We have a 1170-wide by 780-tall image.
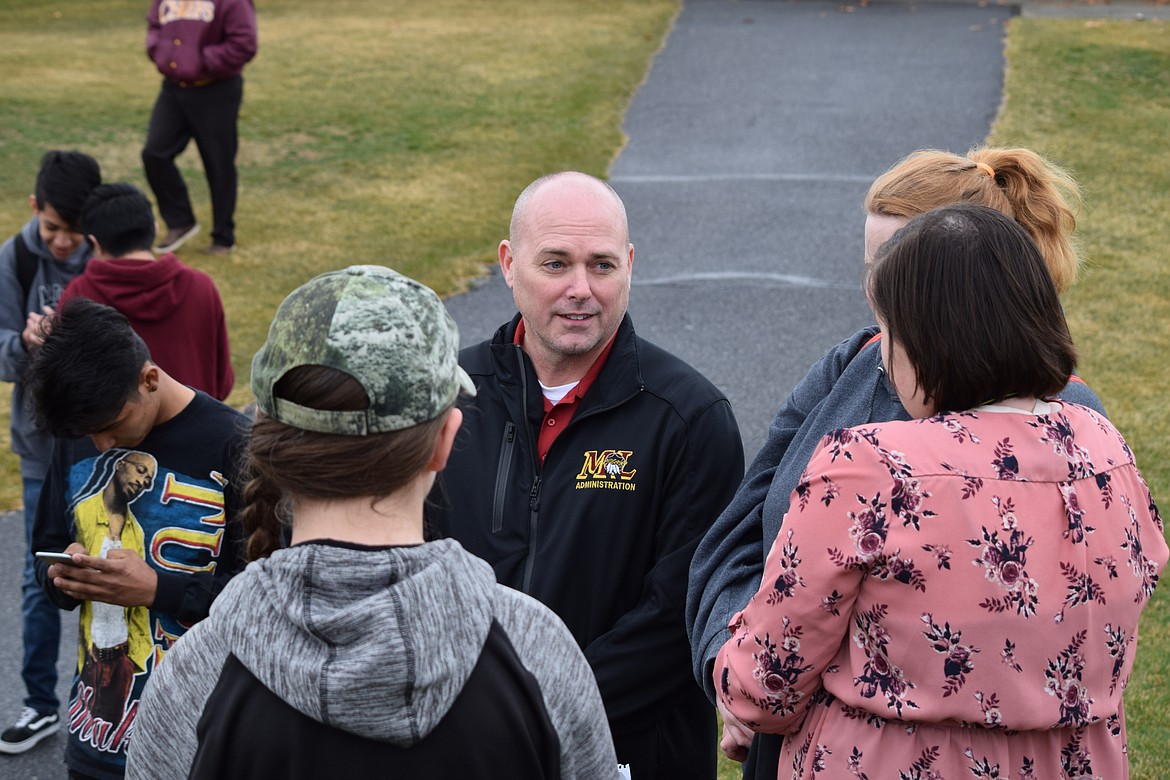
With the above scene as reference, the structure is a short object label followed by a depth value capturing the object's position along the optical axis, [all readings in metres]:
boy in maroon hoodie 4.39
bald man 2.85
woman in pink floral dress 1.97
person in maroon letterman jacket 9.34
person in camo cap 1.60
